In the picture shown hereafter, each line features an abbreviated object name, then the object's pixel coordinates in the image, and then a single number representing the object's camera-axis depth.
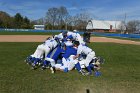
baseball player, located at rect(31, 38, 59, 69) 12.47
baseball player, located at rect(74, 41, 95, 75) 11.72
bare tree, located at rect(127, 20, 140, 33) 135.18
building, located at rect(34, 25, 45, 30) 124.43
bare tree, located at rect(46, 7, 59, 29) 124.62
